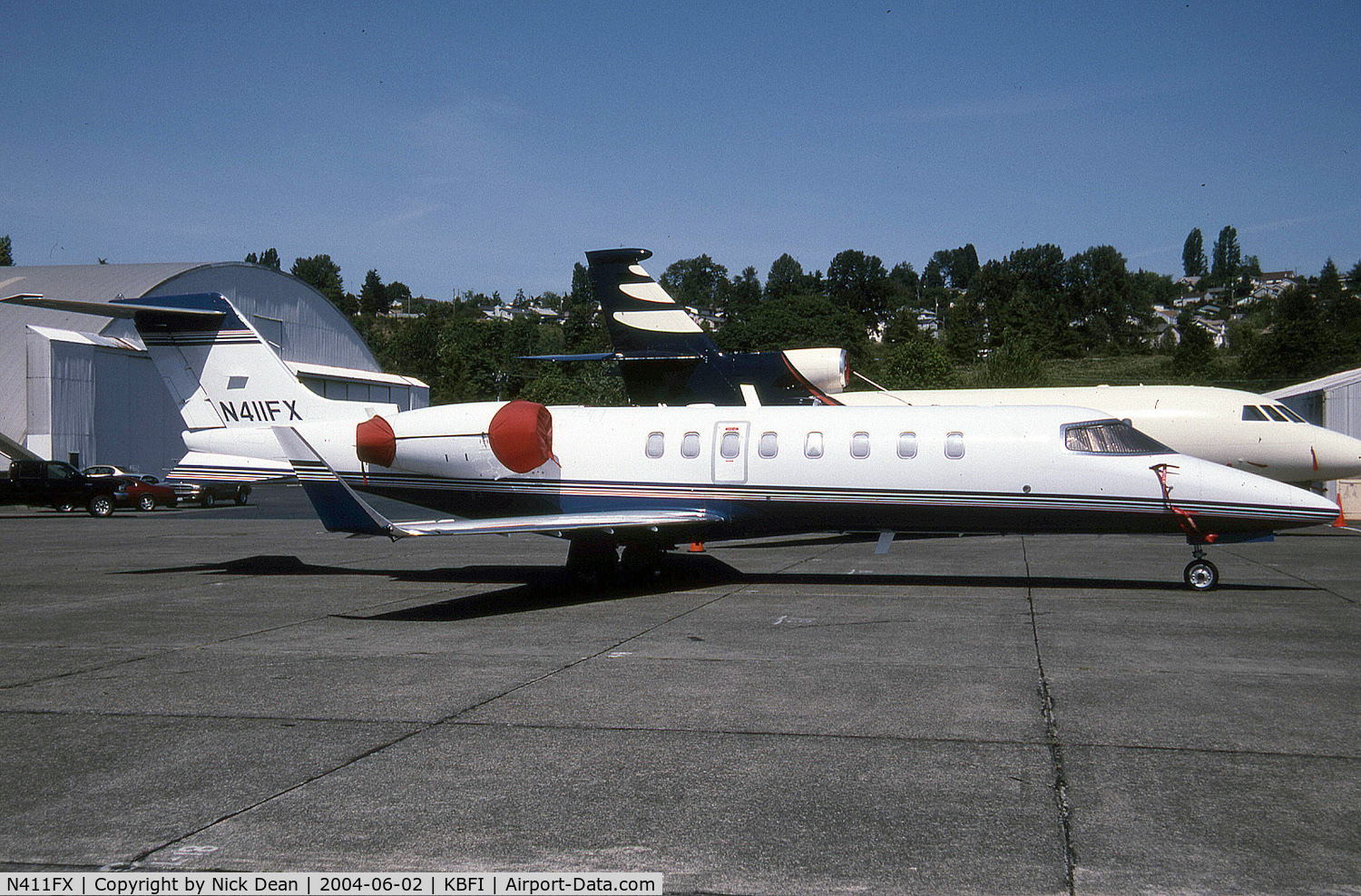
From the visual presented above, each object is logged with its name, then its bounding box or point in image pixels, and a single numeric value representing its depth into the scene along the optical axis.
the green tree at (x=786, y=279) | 145.75
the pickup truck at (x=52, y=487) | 36.81
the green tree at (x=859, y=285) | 163.50
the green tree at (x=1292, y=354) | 76.94
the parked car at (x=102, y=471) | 39.22
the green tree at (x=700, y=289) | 184.25
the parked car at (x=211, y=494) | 39.78
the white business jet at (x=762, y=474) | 13.96
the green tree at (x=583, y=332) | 125.81
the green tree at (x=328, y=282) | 191.12
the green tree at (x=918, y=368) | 78.12
